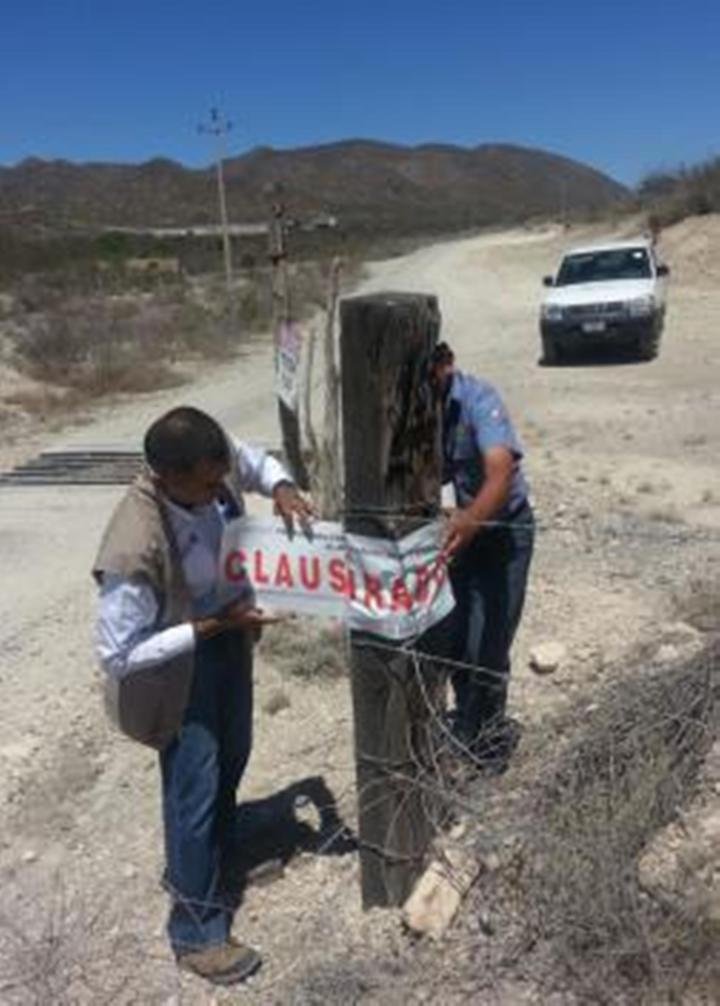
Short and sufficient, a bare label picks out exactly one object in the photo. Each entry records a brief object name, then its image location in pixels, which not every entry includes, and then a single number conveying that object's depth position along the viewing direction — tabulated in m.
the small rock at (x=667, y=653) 5.78
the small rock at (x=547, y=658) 6.31
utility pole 35.82
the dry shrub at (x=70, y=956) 4.17
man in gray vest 3.88
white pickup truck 20.05
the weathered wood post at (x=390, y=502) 3.85
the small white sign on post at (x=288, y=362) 7.49
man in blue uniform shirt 4.65
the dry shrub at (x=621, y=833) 3.65
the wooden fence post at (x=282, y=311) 7.83
